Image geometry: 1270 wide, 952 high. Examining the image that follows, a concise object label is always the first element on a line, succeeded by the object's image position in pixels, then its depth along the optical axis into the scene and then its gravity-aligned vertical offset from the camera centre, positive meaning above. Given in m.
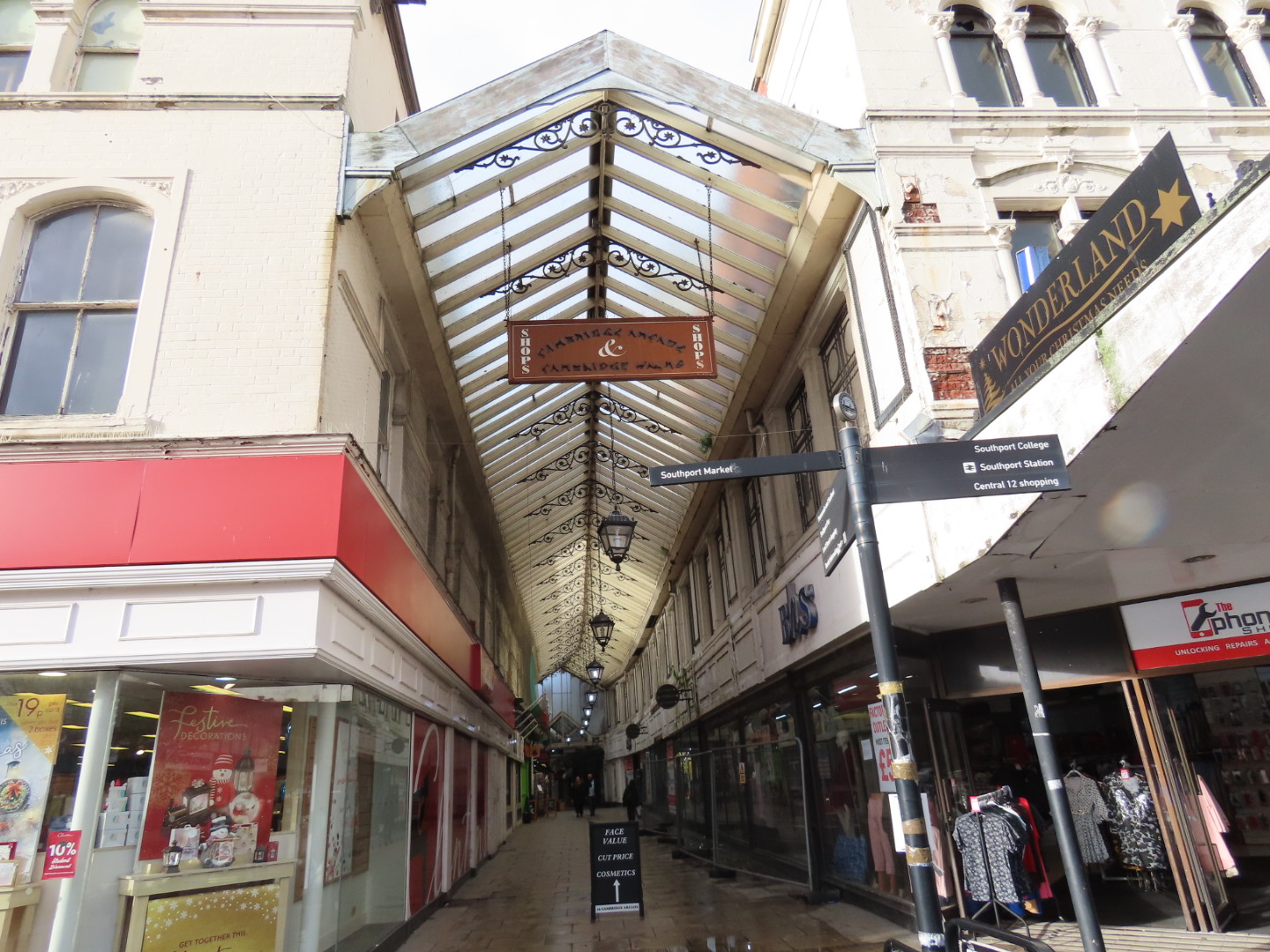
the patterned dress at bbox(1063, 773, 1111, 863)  6.95 -0.39
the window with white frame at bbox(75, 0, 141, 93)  7.16 +6.45
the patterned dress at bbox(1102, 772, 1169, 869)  6.69 -0.48
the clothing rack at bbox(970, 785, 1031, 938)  6.78 -0.30
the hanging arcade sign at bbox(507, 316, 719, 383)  7.58 +3.88
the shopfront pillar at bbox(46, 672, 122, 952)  4.59 +0.17
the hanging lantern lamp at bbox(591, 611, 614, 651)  16.56 +3.24
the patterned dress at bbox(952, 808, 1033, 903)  6.64 -0.65
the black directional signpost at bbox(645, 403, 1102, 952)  3.32 +1.28
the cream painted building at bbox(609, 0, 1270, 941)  5.01 +1.57
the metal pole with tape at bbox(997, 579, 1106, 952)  4.47 -0.19
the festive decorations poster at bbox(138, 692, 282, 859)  5.13 +0.35
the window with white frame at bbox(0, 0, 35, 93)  7.11 +6.54
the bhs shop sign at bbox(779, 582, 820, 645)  9.19 +1.86
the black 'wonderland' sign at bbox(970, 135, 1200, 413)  4.29 +2.72
